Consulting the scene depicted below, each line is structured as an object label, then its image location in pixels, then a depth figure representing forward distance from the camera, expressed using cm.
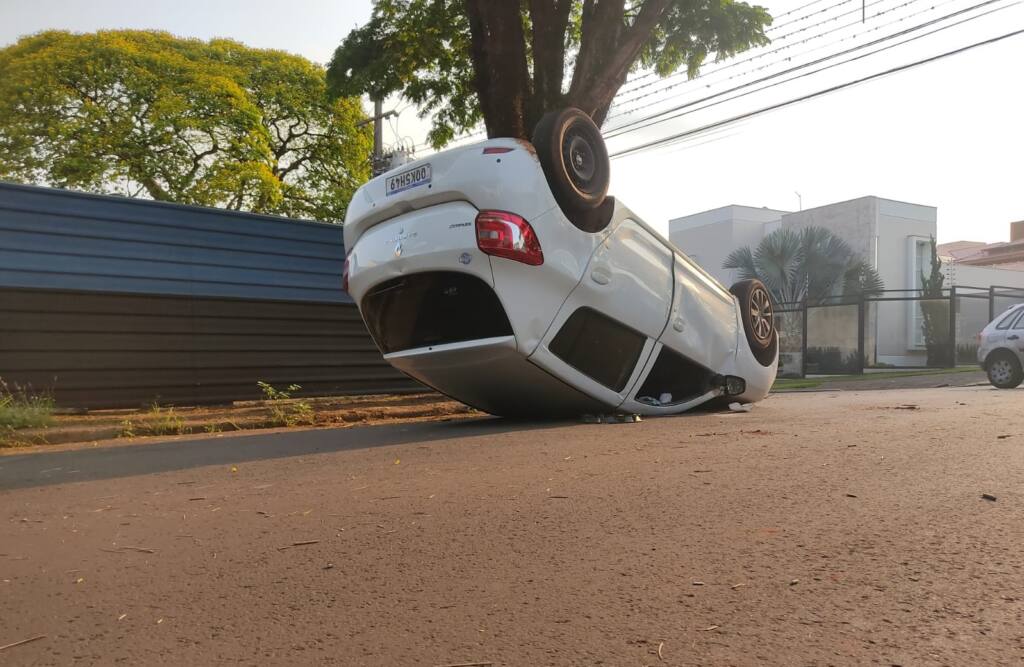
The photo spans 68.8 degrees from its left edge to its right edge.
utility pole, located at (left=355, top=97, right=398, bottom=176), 2562
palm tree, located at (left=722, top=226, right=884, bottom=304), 2927
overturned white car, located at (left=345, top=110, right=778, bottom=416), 634
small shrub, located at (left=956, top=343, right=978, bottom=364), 2435
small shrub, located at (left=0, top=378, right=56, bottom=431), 708
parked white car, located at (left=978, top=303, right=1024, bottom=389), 1422
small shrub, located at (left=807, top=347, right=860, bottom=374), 2419
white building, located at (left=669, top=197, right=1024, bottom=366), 2966
